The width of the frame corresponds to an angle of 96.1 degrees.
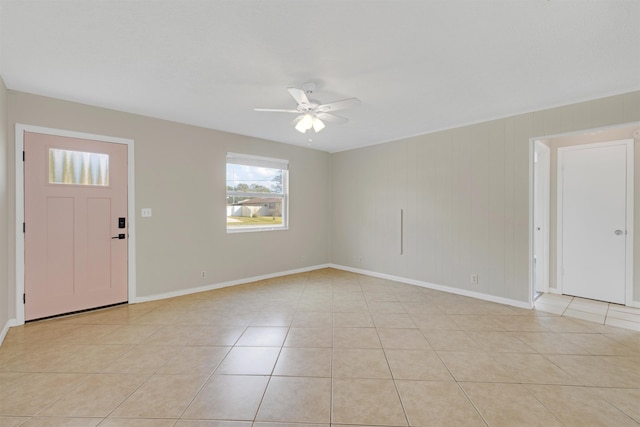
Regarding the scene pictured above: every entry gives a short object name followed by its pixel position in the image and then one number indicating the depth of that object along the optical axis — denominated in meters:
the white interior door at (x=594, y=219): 3.76
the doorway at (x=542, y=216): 4.38
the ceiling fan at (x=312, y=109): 2.71
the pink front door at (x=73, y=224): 3.13
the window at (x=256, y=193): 4.81
